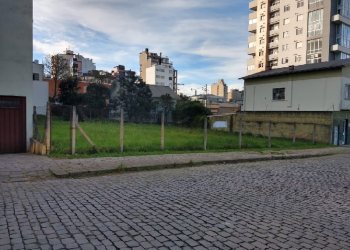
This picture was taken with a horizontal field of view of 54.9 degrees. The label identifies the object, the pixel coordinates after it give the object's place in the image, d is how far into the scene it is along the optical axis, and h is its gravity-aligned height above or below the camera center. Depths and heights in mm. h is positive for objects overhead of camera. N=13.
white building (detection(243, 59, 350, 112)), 28469 +2481
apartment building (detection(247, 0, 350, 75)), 56188 +15640
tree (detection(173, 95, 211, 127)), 39838 -28
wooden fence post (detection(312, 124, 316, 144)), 26423 -1564
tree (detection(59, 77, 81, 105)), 49706 +2589
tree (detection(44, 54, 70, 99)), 57969 +7323
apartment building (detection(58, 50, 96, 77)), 99125 +15619
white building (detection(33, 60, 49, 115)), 44812 +2575
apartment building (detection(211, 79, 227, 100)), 147750 +11131
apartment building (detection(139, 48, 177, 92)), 114650 +14832
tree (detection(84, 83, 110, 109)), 51875 +2607
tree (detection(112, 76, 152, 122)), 53944 +3101
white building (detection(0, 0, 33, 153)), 13508 +1420
